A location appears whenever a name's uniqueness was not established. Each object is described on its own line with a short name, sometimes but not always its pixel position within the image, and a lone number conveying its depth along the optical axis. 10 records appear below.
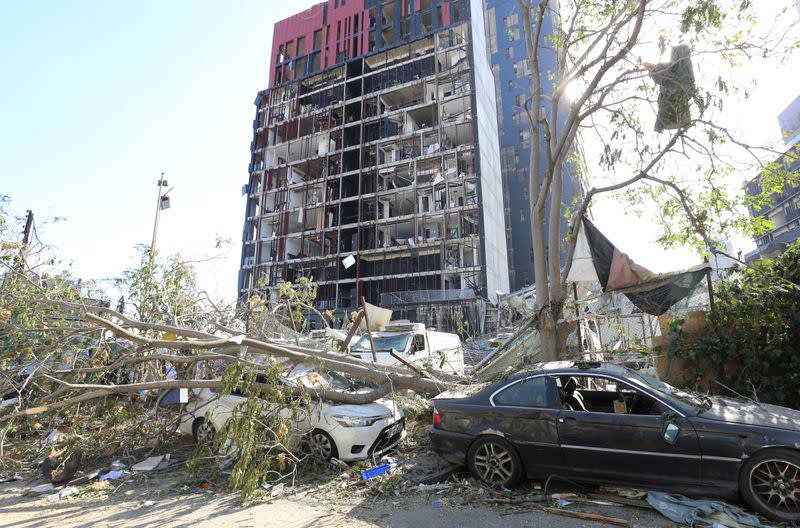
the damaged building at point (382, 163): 36.22
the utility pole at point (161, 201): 17.62
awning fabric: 8.36
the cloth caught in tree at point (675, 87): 8.30
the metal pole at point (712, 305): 7.70
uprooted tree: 6.61
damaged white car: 6.72
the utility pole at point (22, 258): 9.33
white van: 10.79
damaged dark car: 4.36
